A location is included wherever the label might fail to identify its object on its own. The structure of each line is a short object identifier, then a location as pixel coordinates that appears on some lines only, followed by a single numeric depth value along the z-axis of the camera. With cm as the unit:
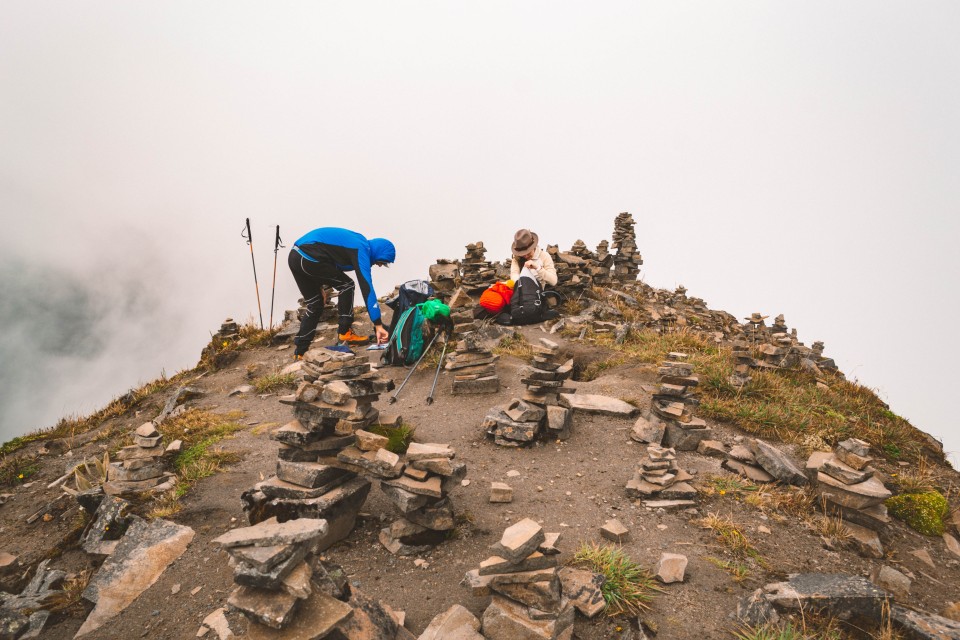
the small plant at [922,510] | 518
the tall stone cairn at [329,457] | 464
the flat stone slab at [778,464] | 568
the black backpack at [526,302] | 1280
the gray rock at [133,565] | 410
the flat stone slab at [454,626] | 334
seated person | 1261
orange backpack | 1312
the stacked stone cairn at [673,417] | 666
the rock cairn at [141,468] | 591
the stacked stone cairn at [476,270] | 1454
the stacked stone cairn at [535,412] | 682
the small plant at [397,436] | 528
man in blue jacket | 955
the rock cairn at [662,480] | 535
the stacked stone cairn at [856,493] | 491
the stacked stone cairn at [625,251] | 2280
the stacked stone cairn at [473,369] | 874
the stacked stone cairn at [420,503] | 459
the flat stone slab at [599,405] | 758
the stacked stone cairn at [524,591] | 333
